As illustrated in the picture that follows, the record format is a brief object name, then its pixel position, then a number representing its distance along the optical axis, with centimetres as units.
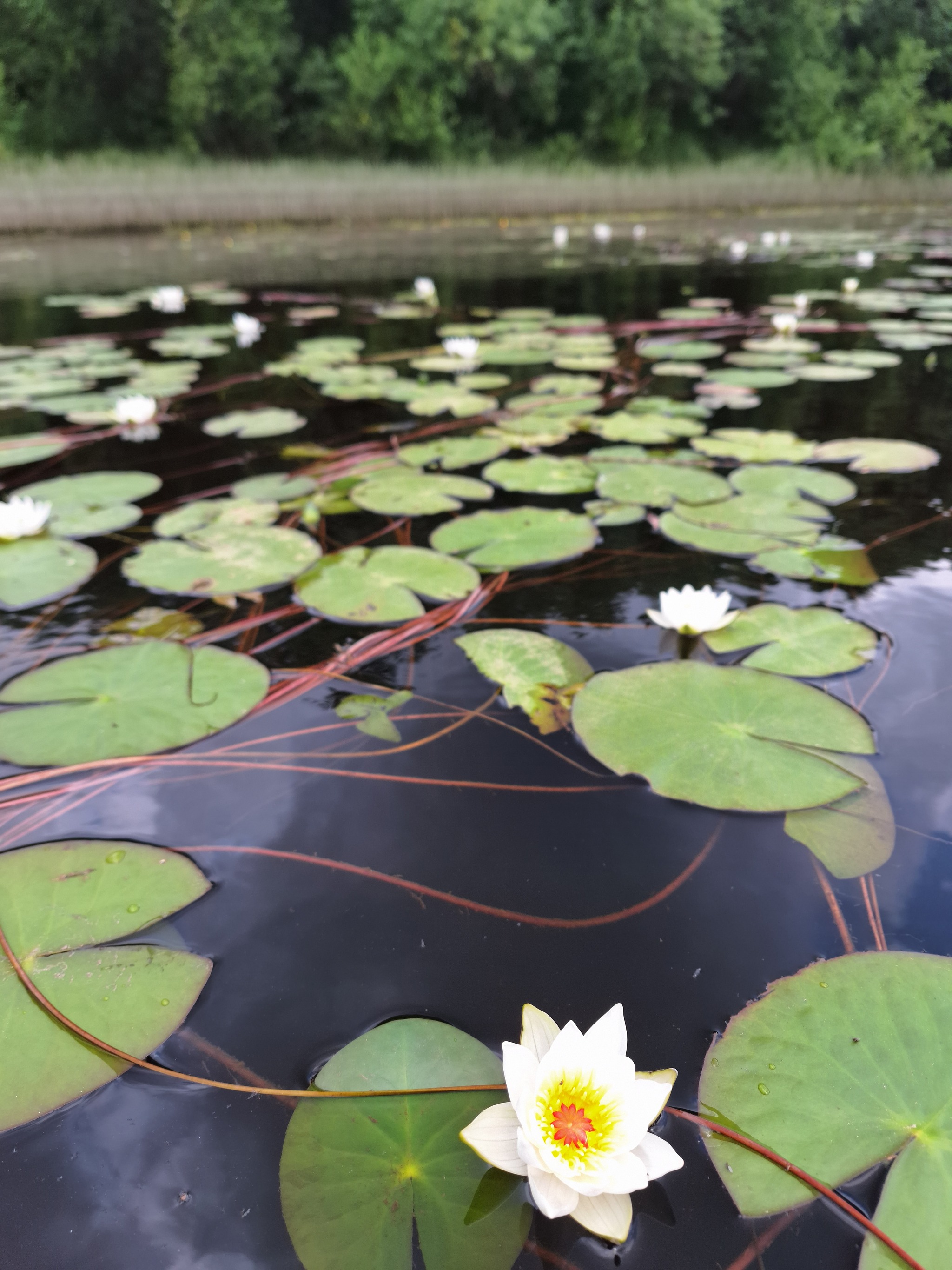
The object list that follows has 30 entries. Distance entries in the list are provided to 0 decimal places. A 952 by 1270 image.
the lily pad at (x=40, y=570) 116
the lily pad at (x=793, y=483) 142
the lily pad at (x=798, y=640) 94
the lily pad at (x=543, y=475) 149
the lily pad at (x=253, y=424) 189
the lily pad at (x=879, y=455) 156
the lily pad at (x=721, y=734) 75
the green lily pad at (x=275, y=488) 151
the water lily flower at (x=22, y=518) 127
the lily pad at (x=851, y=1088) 45
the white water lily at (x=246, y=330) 279
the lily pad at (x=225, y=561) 117
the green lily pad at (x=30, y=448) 170
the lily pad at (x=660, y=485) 142
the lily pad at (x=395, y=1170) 45
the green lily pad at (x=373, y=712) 88
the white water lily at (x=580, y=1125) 43
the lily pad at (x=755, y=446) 160
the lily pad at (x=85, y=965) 54
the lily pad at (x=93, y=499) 137
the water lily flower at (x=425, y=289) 336
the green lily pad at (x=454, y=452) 165
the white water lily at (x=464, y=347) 232
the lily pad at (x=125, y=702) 84
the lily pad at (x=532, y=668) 90
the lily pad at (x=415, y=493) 142
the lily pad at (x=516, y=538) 123
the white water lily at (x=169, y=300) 324
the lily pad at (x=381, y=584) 110
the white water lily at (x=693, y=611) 96
